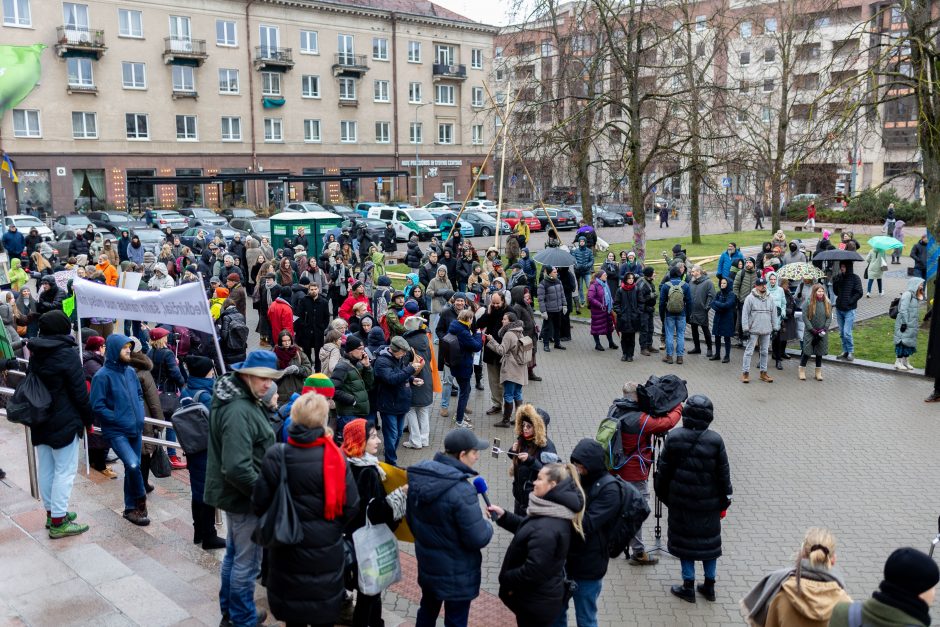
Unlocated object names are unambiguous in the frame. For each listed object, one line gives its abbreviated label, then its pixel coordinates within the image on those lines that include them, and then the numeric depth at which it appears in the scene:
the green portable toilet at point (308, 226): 26.17
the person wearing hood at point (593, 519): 5.70
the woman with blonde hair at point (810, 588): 4.64
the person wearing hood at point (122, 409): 7.41
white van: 40.22
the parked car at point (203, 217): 38.82
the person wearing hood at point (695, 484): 6.69
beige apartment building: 48.22
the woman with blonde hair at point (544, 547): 5.13
